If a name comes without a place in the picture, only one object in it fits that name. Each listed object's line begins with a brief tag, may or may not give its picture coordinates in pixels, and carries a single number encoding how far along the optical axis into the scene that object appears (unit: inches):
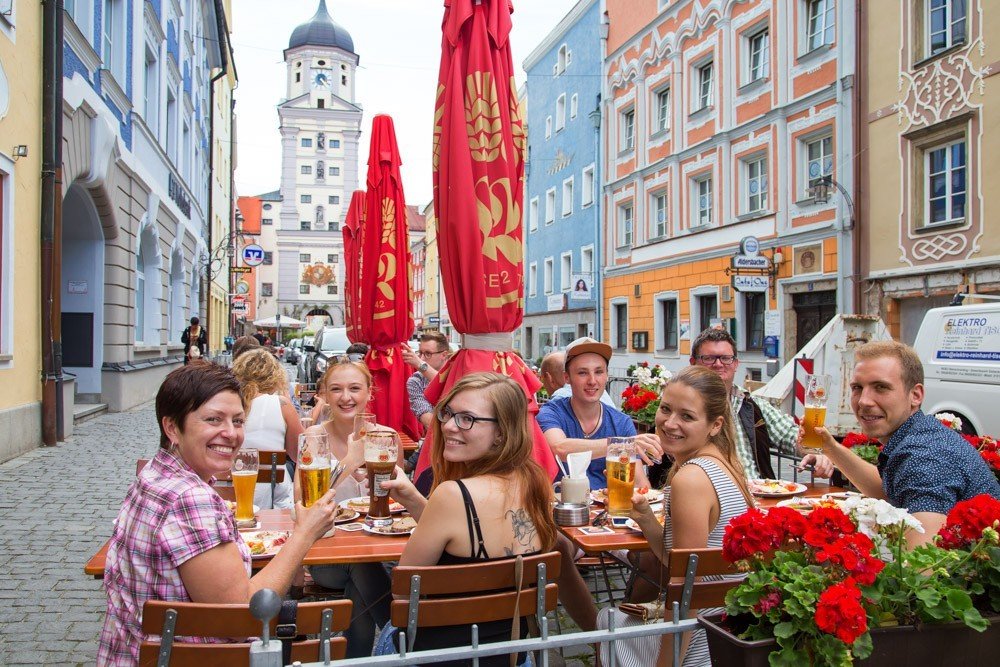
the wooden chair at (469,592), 93.0
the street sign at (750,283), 675.4
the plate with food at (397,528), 129.0
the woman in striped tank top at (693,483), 105.6
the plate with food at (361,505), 148.4
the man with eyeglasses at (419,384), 271.8
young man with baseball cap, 185.6
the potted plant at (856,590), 67.4
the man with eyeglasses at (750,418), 199.6
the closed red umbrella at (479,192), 169.9
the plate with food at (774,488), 162.6
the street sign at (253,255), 1243.2
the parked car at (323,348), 676.1
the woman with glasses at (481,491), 102.1
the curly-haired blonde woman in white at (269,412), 199.2
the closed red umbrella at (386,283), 285.0
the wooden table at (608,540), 123.6
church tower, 3070.9
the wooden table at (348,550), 112.0
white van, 332.2
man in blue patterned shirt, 104.0
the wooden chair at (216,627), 77.0
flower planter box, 69.1
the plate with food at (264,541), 118.3
